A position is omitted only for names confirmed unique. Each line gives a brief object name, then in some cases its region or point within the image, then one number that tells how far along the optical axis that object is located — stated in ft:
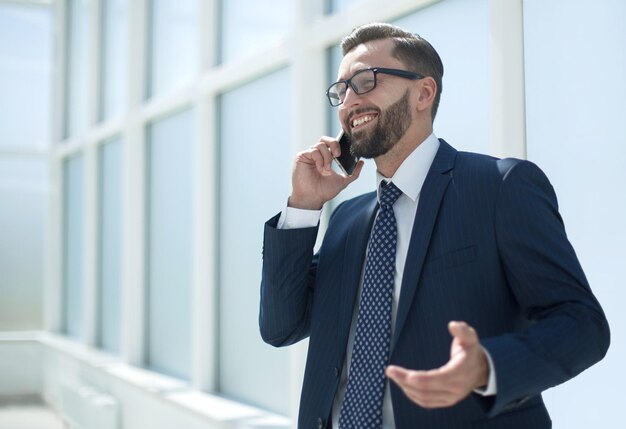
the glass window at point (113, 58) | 21.61
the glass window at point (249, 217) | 12.87
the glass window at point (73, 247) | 25.35
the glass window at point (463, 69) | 8.14
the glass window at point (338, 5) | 10.99
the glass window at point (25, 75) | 27.86
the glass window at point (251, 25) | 13.11
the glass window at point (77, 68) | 25.76
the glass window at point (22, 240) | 27.50
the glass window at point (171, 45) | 16.90
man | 4.06
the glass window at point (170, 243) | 16.72
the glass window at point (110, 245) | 21.26
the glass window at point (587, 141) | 6.57
